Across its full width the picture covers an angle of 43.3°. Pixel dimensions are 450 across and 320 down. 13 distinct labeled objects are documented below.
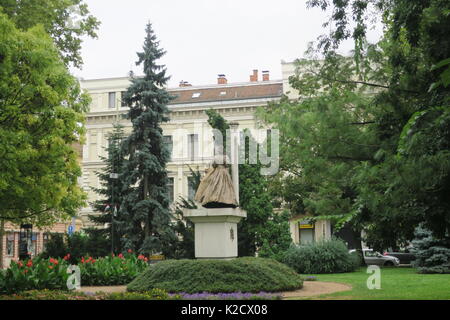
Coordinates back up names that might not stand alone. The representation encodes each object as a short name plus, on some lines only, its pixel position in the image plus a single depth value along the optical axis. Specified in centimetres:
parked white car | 3328
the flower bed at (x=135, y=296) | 1212
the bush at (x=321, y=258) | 2411
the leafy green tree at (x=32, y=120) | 1316
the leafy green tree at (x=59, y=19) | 1869
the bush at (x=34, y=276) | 1489
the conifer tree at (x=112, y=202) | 2984
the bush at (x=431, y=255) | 2253
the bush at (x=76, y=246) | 2630
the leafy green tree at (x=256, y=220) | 2512
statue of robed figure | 1620
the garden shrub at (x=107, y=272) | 1834
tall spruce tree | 2925
